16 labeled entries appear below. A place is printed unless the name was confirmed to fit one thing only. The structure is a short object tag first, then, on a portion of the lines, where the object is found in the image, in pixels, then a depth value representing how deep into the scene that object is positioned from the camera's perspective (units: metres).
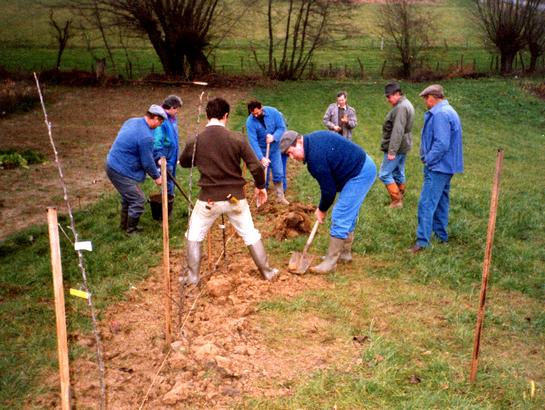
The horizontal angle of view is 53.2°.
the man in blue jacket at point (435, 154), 6.80
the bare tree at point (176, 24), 23.94
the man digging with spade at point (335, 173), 5.86
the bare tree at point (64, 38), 25.09
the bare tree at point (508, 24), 31.36
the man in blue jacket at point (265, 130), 8.30
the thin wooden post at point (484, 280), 4.18
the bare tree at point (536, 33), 31.16
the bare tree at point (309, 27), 26.83
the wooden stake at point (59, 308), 2.98
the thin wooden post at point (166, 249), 4.46
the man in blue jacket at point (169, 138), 7.92
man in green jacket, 8.34
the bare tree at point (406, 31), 29.50
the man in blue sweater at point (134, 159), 7.16
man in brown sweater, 5.55
